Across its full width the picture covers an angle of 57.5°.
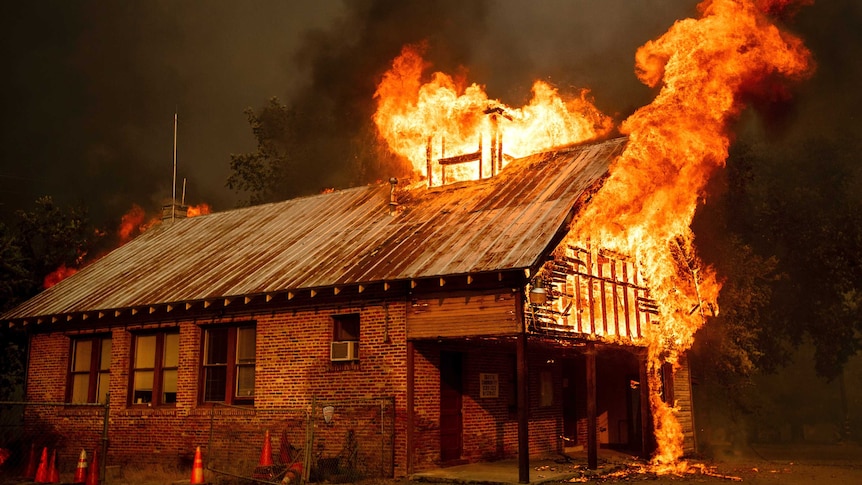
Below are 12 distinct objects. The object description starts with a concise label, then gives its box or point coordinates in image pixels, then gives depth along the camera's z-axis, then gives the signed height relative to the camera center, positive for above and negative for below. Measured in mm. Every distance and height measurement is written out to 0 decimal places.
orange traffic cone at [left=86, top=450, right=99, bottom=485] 15358 -1445
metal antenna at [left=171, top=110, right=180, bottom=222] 29055 +7276
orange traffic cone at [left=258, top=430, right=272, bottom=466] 14766 -998
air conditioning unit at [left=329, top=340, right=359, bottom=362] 16609 +1014
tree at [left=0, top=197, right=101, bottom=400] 26422 +5283
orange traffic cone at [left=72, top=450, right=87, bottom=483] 15617 -1410
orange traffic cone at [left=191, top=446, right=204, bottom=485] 14688 -1305
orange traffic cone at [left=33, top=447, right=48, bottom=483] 16312 -1483
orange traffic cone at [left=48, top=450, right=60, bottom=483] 16516 -1538
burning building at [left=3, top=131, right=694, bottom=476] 15484 +1691
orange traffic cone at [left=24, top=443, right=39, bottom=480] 18078 -1579
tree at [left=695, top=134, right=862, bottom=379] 33188 +7396
